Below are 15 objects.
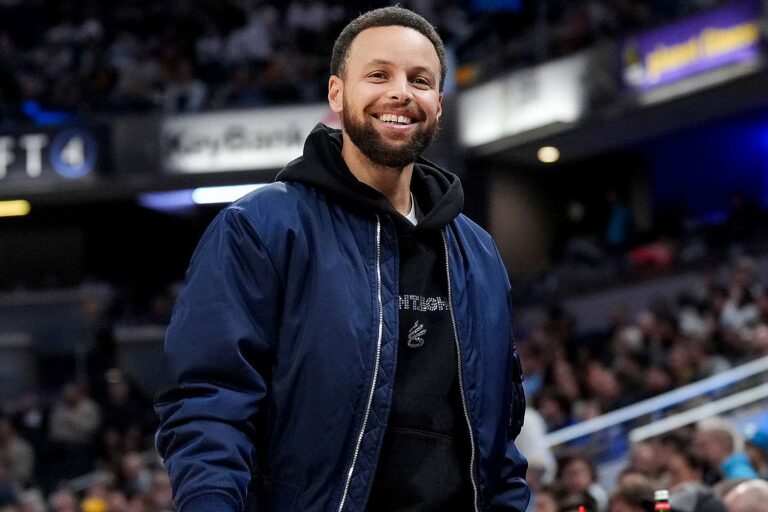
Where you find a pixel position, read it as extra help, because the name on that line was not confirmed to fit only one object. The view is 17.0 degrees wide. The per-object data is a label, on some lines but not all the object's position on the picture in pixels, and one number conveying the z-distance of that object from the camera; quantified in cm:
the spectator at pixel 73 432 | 2589
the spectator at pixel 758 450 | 1194
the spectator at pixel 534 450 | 1299
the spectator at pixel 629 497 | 1008
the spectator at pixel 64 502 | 2087
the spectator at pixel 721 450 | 1145
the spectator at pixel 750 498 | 852
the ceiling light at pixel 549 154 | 3029
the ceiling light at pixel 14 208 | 3498
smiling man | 418
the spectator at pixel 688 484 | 821
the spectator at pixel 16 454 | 2522
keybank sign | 3099
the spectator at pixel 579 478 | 1197
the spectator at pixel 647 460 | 1324
